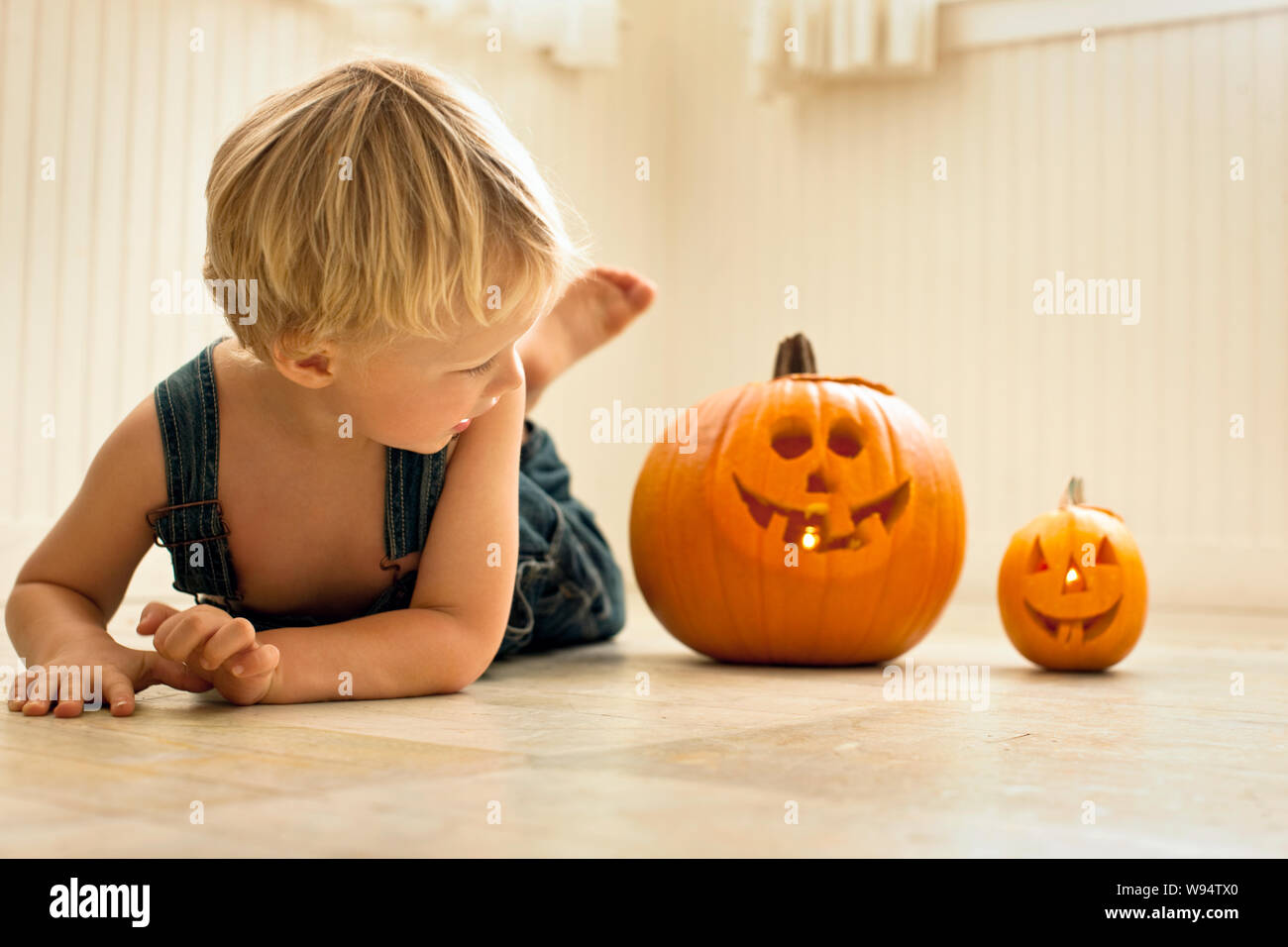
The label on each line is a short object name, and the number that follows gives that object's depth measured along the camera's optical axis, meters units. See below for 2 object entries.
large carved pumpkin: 1.18
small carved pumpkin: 1.16
